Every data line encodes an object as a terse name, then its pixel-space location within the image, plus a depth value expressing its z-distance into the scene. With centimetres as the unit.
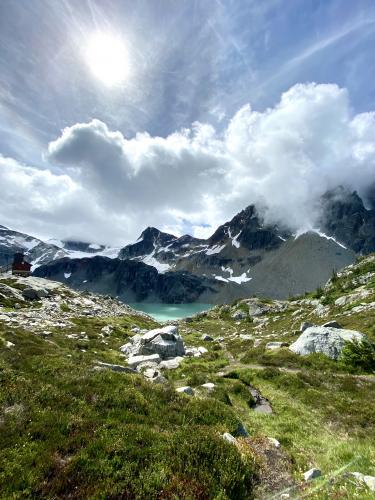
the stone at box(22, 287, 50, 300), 5691
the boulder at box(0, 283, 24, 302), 5182
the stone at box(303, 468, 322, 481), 796
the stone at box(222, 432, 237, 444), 943
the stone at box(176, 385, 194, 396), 1534
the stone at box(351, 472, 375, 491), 659
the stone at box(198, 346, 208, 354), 3848
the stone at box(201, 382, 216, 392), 1773
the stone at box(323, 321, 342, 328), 3780
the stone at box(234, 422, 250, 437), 1090
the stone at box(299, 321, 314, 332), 4534
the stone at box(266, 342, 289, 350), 3670
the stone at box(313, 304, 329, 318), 6631
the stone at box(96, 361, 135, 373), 1806
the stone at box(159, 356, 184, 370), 2668
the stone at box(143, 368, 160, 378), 2167
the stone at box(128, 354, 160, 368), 2684
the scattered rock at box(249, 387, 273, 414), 1692
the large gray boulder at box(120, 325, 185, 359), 3269
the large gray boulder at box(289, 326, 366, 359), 2862
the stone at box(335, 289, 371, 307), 6387
